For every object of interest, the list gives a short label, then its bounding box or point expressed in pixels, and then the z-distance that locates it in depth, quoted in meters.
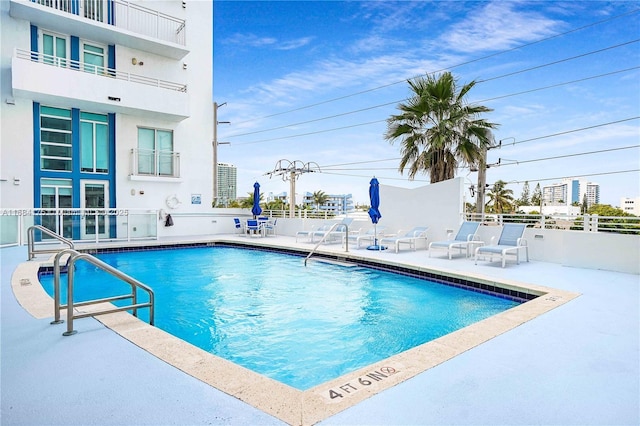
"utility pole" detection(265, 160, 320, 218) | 18.55
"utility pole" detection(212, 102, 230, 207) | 21.92
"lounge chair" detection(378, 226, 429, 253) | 10.63
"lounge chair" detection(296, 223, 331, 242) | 13.58
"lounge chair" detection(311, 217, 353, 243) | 12.95
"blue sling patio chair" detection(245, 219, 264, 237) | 15.39
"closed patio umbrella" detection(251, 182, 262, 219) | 16.17
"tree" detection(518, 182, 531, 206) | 53.58
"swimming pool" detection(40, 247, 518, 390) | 4.29
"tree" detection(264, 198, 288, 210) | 38.49
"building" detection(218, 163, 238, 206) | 45.34
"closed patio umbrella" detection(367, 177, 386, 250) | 11.31
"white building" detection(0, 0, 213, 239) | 12.39
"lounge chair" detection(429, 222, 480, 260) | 9.58
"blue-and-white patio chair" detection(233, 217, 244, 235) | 16.43
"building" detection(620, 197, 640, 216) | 24.00
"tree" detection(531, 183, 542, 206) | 50.16
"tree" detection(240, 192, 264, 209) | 36.76
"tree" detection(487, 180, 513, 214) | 39.69
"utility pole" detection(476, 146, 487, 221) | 15.93
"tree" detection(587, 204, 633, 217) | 23.54
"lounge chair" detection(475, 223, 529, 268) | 8.50
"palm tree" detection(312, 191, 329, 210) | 59.66
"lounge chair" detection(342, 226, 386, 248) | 11.81
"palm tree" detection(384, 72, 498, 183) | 11.87
